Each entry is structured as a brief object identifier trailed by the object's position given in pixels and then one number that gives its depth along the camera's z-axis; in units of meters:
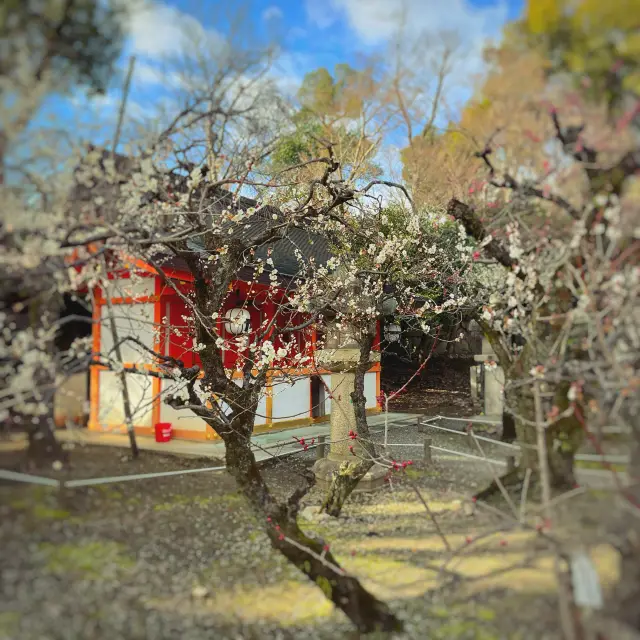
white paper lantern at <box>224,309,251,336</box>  6.96
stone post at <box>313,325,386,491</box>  5.65
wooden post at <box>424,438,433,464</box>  3.55
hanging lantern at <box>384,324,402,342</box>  9.52
